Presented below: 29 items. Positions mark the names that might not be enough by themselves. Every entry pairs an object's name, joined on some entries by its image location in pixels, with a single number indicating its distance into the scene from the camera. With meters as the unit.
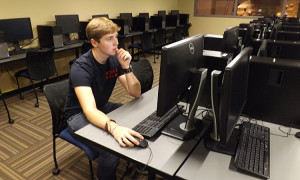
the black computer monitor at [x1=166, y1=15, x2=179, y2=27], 6.95
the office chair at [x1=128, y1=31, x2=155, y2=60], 5.29
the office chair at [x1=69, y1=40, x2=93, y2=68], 3.58
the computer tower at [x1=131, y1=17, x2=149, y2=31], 5.62
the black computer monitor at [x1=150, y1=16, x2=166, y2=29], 6.32
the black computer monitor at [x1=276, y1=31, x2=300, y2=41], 2.81
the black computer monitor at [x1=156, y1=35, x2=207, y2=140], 0.98
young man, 1.27
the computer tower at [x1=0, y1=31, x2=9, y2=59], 3.02
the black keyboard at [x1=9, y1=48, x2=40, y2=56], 3.40
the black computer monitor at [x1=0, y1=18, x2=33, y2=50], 3.32
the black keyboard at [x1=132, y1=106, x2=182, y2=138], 1.21
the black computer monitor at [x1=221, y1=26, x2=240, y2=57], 1.71
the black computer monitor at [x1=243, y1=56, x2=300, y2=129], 1.26
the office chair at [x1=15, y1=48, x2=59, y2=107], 3.10
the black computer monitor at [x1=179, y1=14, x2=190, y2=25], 7.47
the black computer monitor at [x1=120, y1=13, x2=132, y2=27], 5.51
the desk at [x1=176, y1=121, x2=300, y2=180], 0.93
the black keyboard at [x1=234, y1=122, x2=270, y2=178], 0.96
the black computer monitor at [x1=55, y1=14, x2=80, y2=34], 4.03
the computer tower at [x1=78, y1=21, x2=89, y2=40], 4.38
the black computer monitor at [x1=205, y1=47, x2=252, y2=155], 0.87
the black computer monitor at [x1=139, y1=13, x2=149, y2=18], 6.14
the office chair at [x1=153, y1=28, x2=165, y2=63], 5.71
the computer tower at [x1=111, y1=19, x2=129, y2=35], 4.93
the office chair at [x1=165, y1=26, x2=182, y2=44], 6.41
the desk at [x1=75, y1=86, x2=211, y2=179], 1.00
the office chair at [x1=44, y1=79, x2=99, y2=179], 1.57
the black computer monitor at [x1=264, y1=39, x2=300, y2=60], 2.13
